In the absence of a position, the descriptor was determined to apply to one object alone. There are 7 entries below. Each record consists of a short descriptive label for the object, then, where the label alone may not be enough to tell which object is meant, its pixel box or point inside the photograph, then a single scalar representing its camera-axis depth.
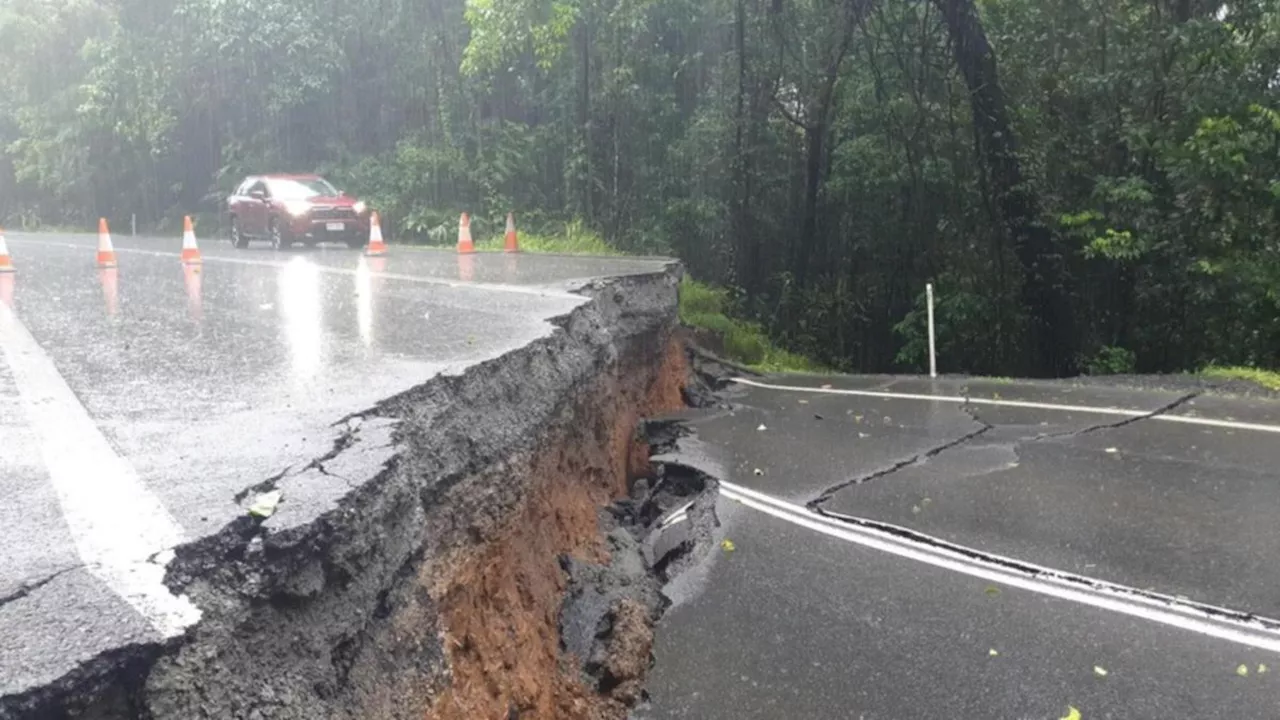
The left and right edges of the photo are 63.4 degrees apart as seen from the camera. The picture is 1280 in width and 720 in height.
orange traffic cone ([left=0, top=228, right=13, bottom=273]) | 14.98
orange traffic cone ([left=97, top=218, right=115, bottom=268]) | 16.47
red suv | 23.25
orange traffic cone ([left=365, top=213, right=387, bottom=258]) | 19.28
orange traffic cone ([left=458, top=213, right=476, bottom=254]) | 19.40
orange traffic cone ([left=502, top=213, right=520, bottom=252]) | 19.52
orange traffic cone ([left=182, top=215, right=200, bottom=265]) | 17.00
